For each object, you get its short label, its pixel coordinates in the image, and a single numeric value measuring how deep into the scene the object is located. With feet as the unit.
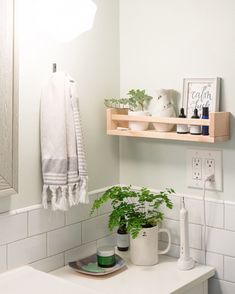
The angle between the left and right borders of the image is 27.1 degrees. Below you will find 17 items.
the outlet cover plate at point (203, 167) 6.19
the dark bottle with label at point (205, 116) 5.88
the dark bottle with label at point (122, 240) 6.88
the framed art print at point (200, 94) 6.06
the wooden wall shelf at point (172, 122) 5.76
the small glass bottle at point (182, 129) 6.11
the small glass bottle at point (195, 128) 5.96
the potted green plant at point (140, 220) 6.25
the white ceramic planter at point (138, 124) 6.51
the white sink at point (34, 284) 5.21
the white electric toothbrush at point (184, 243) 6.16
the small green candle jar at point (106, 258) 6.15
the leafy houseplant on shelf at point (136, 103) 6.55
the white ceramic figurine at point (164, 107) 6.35
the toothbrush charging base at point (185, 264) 6.16
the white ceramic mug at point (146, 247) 6.25
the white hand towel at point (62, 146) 5.86
